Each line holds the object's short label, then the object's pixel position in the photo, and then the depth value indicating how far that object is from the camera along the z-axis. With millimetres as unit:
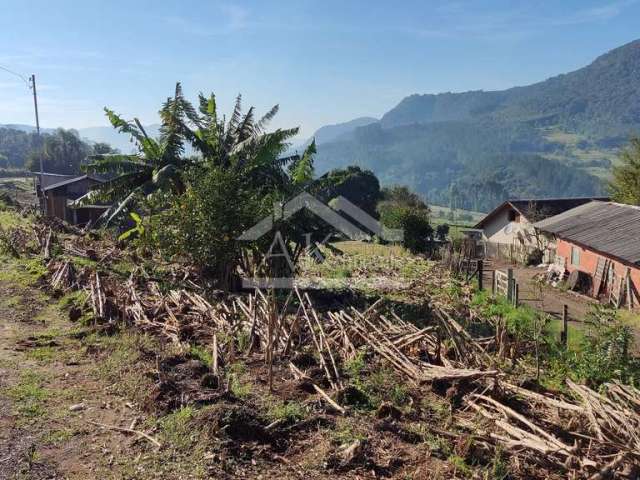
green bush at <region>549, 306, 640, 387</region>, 7852
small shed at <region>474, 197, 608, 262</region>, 26781
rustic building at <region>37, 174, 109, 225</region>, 26750
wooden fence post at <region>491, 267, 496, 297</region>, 15750
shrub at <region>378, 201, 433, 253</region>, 26234
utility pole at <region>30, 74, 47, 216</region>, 28219
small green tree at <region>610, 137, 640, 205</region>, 28323
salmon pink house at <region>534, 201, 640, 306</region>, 16203
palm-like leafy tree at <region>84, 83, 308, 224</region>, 14492
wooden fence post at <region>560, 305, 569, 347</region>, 9947
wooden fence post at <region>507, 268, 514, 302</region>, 14398
